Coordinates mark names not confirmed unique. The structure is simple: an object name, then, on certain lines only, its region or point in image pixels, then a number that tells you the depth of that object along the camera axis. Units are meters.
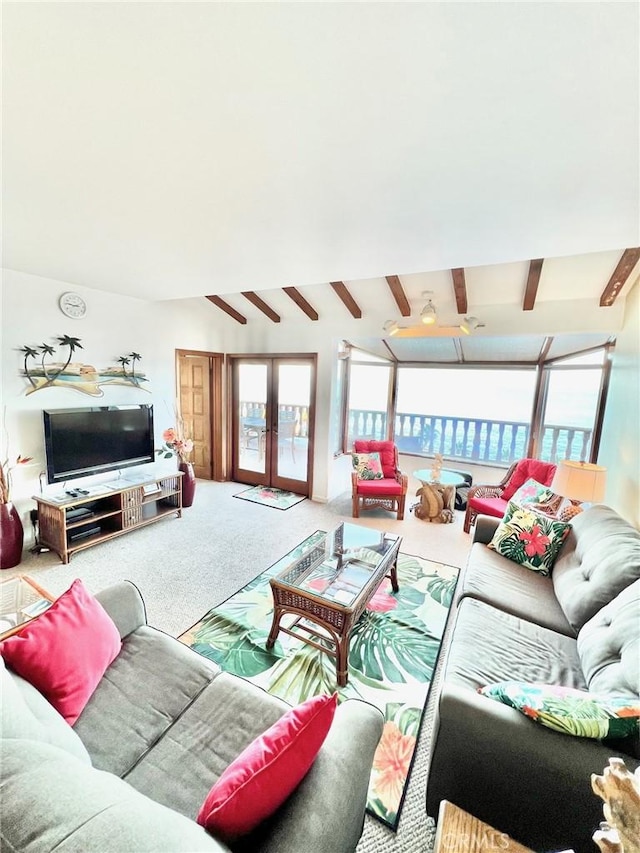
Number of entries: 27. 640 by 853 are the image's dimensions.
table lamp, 2.47
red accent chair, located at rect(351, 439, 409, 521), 4.18
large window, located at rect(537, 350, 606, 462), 4.22
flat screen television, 3.11
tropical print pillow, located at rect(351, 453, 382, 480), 4.39
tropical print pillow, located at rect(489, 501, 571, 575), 2.30
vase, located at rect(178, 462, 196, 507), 4.23
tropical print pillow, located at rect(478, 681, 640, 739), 0.98
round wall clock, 3.26
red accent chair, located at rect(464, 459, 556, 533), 3.65
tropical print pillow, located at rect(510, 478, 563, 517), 3.03
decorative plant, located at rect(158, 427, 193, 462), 4.16
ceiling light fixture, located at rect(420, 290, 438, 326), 3.45
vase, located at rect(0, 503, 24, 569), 2.80
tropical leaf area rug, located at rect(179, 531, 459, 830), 1.54
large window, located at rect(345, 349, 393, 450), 5.70
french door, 4.91
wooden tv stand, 2.94
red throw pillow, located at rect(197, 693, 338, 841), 0.74
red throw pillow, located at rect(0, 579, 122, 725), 1.12
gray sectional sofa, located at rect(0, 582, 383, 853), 0.58
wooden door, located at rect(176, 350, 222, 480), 5.31
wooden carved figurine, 0.63
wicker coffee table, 1.87
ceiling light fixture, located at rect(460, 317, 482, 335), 3.53
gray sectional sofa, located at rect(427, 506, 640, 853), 1.01
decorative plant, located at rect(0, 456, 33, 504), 2.81
